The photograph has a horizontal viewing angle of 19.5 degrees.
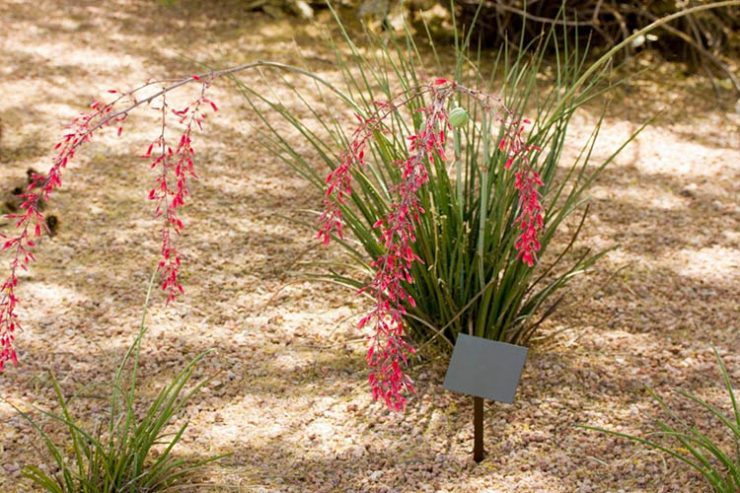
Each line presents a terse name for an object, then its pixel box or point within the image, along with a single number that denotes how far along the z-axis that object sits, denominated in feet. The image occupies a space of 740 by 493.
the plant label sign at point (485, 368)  14.33
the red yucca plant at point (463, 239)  15.31
